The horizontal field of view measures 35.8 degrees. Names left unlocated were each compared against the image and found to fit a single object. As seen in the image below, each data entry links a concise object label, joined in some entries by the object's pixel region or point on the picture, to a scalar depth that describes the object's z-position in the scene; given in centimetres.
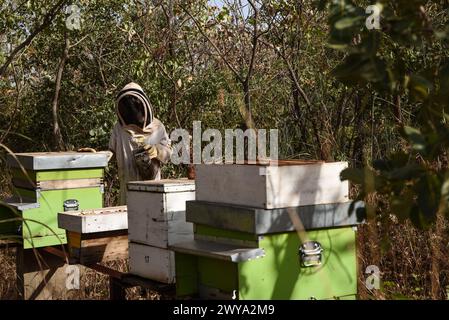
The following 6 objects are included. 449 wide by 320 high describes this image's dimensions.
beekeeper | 488
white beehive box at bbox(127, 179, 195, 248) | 351
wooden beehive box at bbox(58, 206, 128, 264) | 395
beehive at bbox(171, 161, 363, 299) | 291
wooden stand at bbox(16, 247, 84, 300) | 493
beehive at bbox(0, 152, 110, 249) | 459
